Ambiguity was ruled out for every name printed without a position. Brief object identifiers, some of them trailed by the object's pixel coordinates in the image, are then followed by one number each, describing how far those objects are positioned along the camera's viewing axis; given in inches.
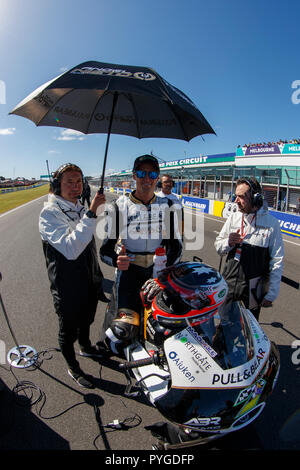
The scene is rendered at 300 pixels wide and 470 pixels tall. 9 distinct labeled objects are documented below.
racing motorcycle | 60.2
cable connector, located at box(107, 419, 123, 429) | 83.4
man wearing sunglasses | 94.0
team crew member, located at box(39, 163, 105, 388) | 85.4
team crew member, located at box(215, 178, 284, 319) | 104.2
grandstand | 590.6
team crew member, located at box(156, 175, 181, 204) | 251.0
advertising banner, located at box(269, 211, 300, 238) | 411.8
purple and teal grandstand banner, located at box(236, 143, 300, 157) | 656.0
